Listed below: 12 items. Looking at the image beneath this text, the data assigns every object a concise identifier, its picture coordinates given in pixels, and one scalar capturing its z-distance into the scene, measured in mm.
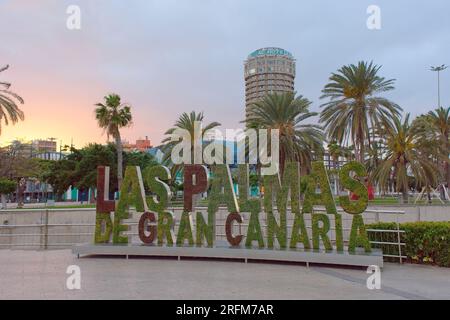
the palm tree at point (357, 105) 34406
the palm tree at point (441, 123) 42631
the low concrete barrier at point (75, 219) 20503
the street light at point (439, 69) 66375
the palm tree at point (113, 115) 36688
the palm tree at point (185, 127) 39219
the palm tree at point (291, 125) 34688
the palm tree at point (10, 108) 31094
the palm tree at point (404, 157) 35344
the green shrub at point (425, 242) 11406
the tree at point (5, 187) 47125
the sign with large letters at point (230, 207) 11945
